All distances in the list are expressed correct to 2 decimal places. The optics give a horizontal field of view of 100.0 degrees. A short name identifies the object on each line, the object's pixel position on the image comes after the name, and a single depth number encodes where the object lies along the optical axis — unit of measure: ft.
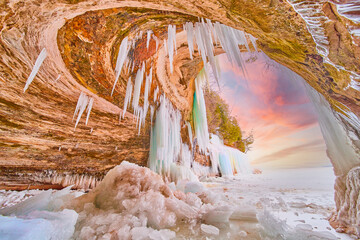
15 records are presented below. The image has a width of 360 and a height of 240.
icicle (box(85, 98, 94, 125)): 8.80
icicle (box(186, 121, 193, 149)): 15.87
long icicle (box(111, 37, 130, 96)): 6.89
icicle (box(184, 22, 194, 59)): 6.96
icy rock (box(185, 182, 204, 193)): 8.66
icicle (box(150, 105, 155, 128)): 12.15
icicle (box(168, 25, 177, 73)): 7.29
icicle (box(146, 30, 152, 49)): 7.21
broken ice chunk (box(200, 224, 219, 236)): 3.73
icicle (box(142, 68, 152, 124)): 9.52
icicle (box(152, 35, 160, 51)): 7.70
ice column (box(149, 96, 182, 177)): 12.63
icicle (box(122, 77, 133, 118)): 8.85
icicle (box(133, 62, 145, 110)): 8.87
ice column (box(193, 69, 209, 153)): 14.69
